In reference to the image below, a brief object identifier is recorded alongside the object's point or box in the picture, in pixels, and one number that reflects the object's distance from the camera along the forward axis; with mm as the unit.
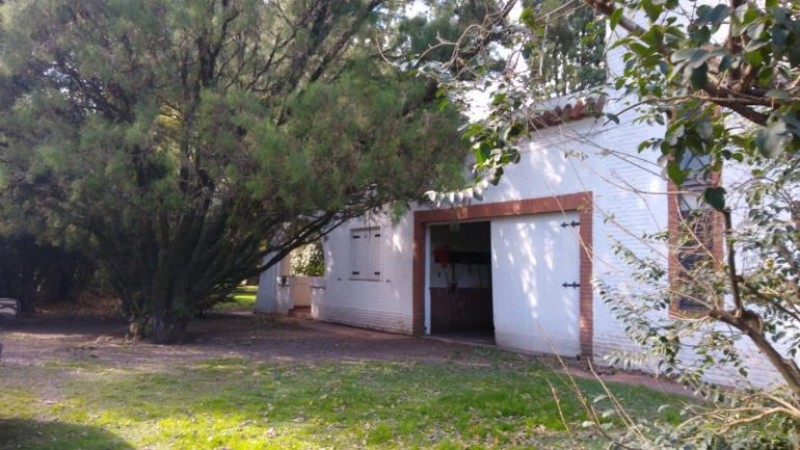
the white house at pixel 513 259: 10633
